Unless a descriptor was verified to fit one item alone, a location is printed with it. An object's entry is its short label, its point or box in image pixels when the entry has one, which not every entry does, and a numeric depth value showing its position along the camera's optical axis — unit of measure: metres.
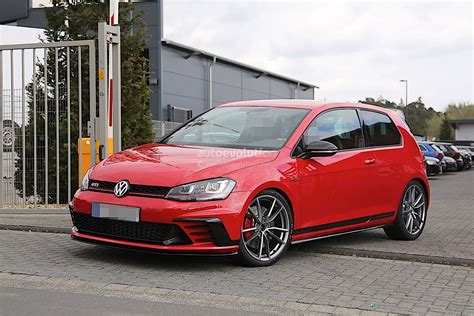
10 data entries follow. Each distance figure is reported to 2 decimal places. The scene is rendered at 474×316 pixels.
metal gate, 10.59
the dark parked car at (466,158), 37.03
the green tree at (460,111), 85.81
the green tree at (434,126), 89.31
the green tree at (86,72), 11.37
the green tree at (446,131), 82.44
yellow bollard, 9.78
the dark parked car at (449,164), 32.69
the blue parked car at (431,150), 29.53
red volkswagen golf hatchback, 5.80
